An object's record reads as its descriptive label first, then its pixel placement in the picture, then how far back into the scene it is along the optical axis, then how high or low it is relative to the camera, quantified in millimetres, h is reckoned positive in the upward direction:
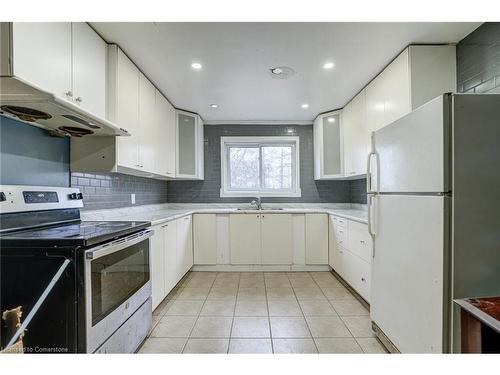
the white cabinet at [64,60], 1177 +707
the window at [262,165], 4254 +361
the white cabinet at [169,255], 2262 -707
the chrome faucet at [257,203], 4027 -259
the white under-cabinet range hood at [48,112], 1190 +417
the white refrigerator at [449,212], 1211 -129
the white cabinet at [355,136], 2855 +595
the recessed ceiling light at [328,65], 2308 +1097
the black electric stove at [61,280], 1182 -449
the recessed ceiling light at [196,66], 2307 +1098
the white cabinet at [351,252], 2426 -729
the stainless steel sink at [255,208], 4101 -342
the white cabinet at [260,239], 3602 -732
